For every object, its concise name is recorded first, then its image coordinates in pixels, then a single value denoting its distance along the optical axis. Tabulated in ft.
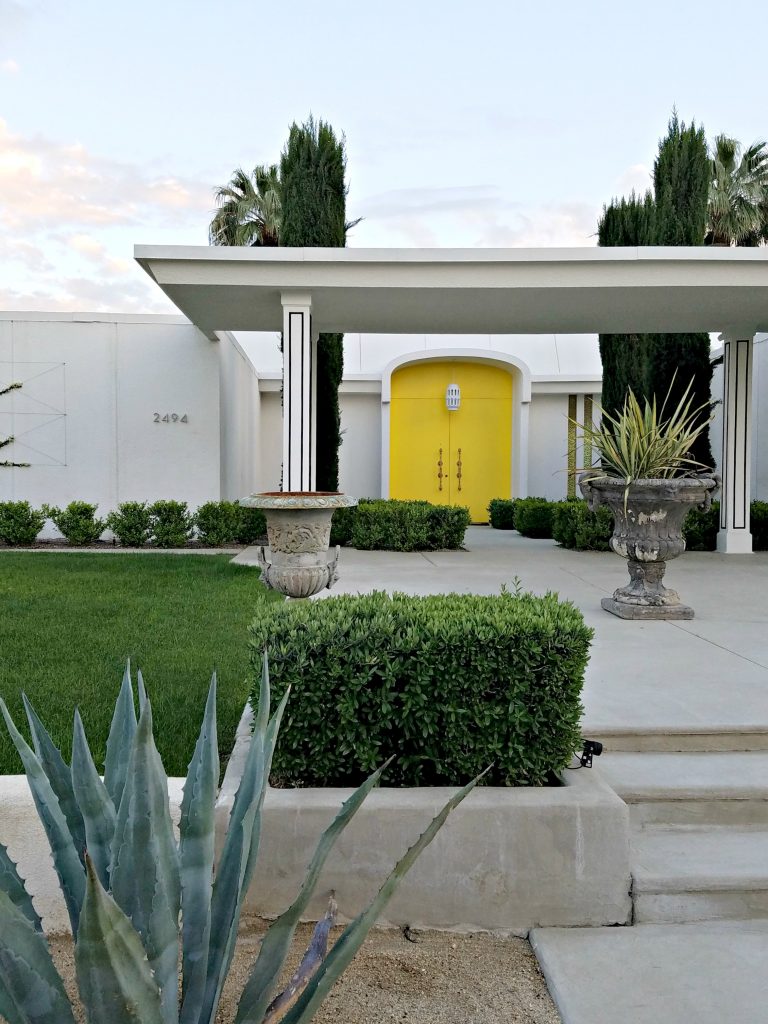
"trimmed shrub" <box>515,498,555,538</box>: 46.73
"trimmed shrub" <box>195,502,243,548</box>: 40.86
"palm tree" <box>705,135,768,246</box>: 78.59
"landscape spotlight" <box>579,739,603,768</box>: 10.39
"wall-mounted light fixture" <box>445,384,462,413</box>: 58.75
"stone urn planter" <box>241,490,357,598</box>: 19.24
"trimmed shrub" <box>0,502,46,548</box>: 39.81
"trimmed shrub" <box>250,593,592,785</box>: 9.57
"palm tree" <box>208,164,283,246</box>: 79.51
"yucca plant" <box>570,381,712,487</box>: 22.59
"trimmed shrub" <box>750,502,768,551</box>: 40.09
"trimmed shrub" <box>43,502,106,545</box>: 40.52
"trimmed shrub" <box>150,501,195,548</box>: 40.68
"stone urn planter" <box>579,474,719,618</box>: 22.12
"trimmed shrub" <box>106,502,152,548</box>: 40.47
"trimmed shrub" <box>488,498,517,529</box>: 53.72
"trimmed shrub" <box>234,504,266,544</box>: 41.32
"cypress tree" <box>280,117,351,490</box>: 39.52
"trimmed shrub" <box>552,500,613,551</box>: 39.29
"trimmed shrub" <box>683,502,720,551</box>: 39.83
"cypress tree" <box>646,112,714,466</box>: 39.91
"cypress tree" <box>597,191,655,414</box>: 43.16
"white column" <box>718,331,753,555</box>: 38.96
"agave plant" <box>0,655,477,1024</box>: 4.00
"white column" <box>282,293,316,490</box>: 31.83
